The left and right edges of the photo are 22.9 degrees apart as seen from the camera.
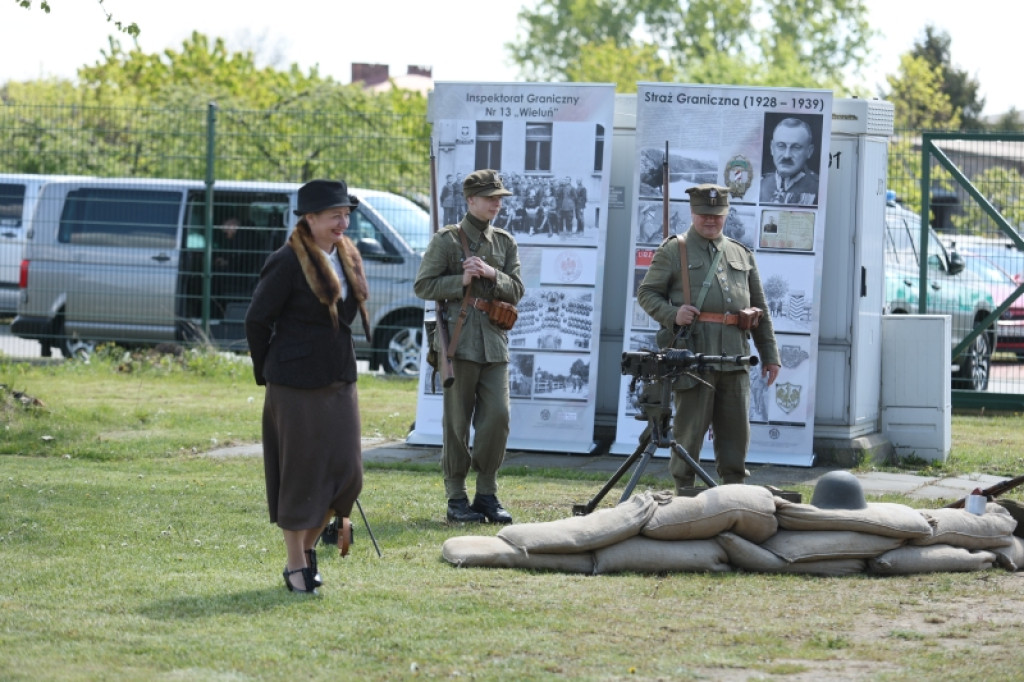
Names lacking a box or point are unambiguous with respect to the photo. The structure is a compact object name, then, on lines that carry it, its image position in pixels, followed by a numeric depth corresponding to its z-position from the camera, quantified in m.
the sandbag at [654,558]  12.00
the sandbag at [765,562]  12.07
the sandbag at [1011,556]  12.48
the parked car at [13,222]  30.86
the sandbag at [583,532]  11.98
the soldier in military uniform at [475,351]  14.73
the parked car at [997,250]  25.72
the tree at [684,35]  99.86
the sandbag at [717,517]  12.06
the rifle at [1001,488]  12.86
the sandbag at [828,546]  12.06
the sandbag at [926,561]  12.13
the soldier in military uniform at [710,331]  14.75
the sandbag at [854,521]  12.12
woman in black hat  11.02
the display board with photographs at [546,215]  19.75
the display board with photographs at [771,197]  19.14
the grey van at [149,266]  29.39
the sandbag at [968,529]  12.40
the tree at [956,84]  124.07
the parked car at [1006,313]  25.64
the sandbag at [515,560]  11.97
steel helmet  12.40
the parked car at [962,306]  25.84
